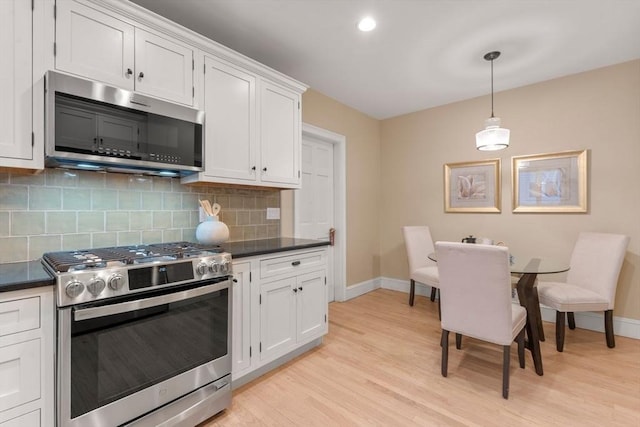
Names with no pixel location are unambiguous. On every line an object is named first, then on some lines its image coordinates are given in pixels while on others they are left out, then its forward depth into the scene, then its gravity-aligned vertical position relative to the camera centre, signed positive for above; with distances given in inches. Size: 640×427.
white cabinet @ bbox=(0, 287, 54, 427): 46.0 -23.0
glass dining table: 86.9 -25.6
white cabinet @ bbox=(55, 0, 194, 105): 59.3 +36.6
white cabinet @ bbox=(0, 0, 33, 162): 53.0 +25.1
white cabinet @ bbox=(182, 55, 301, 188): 82.5 +27.2
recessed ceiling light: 85.9 +57.4
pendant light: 99.0 +26.6
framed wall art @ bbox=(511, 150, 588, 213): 120.5 +14.1
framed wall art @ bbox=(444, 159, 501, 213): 141.3 +14.3
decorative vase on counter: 82.6 -4.8
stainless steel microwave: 57.7 +19.4
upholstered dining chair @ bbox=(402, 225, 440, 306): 138.8 -19.2
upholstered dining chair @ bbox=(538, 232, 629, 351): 99.6 -25.0
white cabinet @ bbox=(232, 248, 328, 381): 77.9 -27.0
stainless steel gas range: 49.6 -23.2
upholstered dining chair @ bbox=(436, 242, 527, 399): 74.7 -22.0
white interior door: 138.3 +10.3
